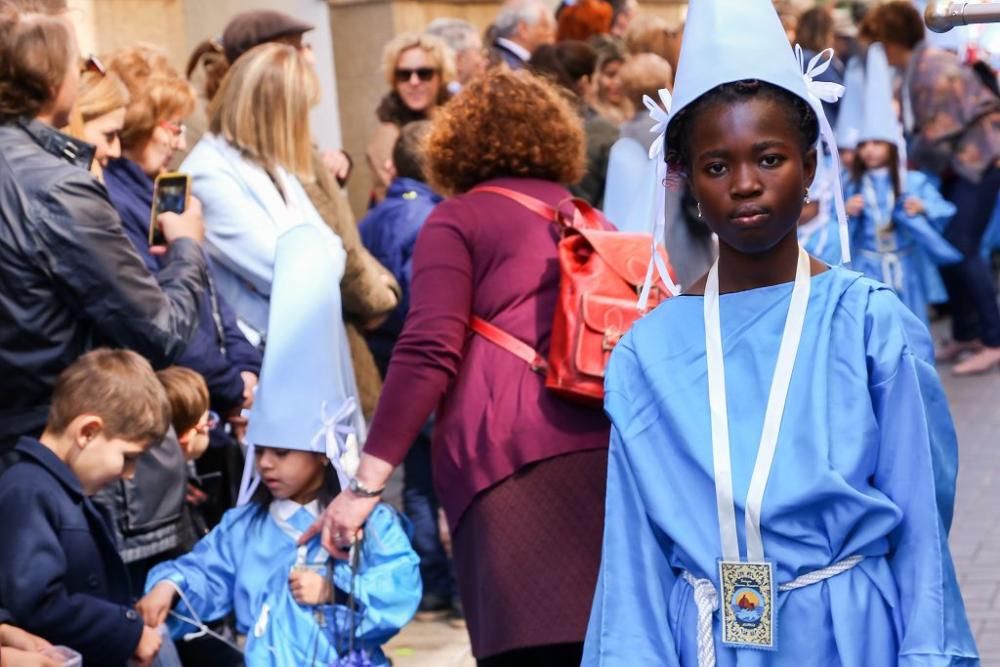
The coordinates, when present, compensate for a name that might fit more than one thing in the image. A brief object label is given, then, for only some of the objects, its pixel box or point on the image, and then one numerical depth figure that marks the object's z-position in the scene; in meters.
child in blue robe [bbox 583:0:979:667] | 4.52
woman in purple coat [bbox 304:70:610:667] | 6.56
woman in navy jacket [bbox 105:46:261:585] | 8.16
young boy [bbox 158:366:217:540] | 7.93
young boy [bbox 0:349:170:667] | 6.36
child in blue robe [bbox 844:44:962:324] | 15.72
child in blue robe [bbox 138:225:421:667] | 6.89
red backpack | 6.47
